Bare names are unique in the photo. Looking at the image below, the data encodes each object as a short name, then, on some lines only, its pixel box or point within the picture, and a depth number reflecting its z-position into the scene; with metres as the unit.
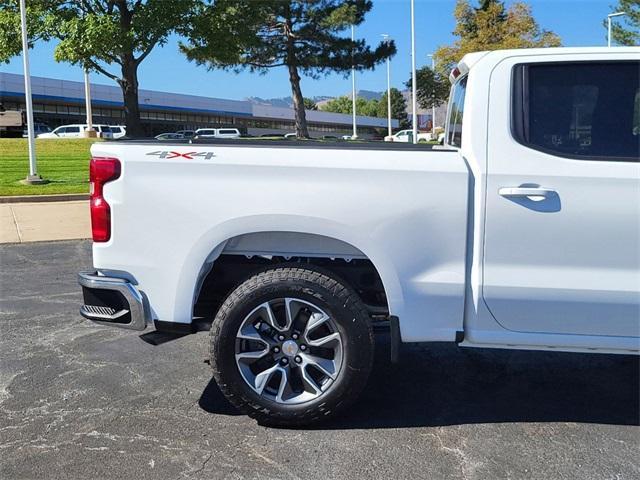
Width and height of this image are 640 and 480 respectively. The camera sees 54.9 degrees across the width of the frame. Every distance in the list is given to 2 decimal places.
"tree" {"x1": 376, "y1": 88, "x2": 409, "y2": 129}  112.31
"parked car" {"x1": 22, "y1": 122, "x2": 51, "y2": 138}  50.97
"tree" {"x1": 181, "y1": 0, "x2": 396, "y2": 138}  34.31
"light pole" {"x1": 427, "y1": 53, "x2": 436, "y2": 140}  51.91
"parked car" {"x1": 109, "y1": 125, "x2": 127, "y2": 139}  44.12
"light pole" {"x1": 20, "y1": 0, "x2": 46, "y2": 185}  15.88
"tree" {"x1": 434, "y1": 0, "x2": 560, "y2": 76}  35.06
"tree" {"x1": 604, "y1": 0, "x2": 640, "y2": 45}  36.50
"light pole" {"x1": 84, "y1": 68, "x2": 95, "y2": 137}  32.39
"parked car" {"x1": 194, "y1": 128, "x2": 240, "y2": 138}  50.19
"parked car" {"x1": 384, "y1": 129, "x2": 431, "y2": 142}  51.50
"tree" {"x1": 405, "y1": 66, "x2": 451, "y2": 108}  51.93
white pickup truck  3.09
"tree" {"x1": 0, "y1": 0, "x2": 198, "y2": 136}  18.19
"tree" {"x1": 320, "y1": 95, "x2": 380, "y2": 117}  124.64
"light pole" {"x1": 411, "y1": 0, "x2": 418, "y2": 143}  38.80
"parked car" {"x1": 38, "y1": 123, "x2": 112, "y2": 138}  40.46
